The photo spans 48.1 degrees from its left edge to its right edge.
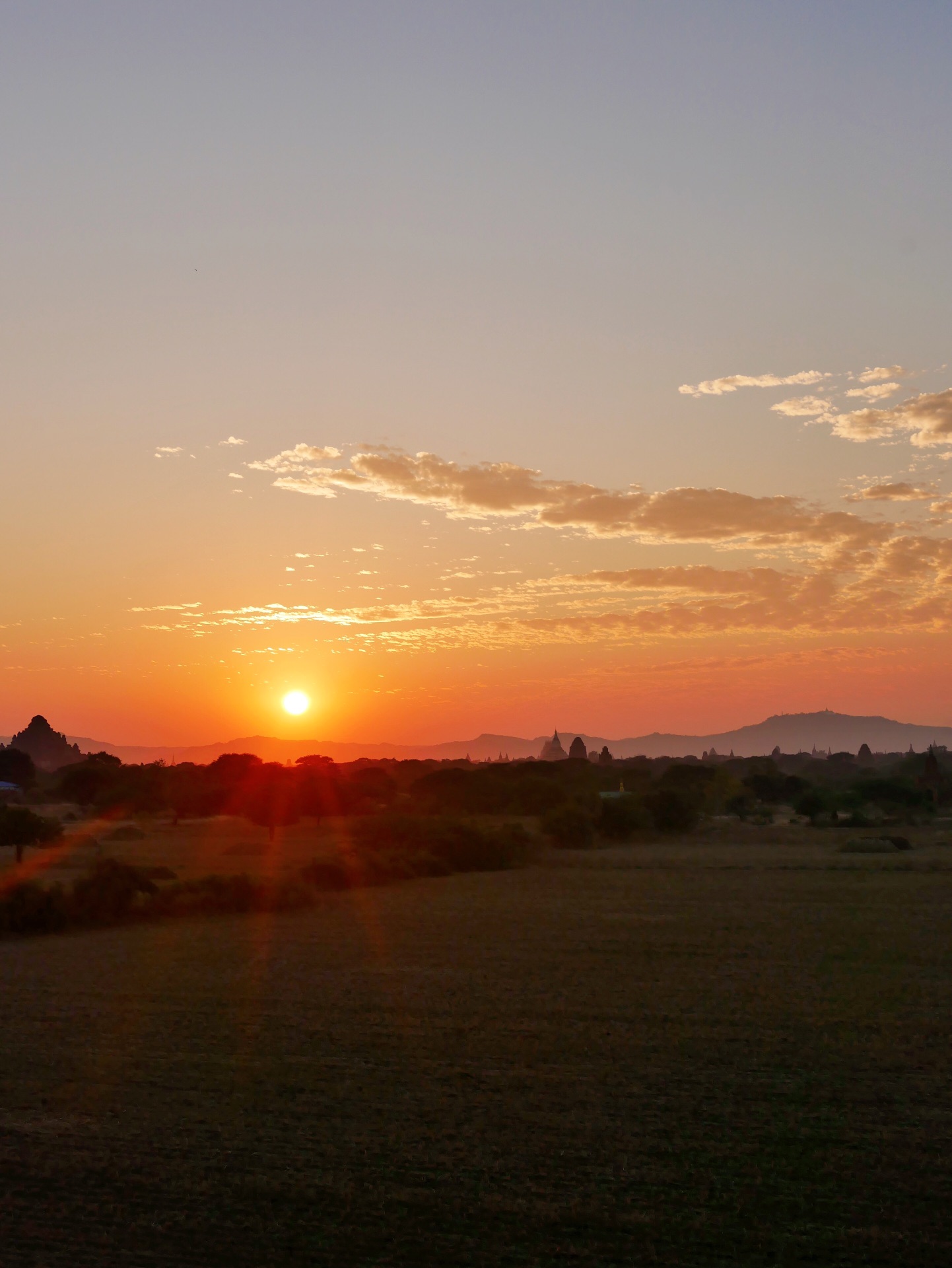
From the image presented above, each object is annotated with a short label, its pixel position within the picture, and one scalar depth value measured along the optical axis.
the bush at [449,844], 42.53
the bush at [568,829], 55.09
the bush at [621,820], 59.66
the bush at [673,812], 63.62
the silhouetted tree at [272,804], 65.69
